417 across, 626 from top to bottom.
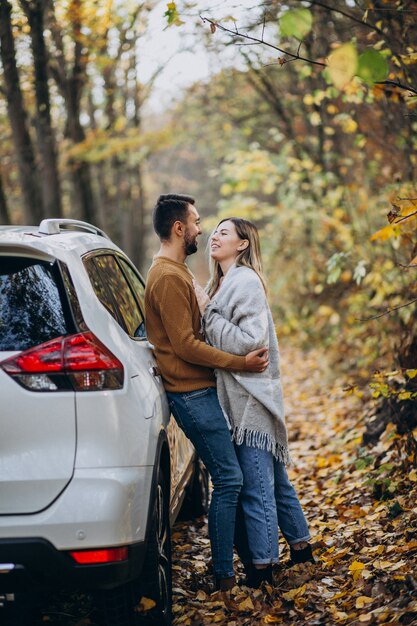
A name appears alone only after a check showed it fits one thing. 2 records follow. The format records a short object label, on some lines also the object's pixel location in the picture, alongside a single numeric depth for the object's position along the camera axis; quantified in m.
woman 4.26
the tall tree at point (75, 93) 14.05
